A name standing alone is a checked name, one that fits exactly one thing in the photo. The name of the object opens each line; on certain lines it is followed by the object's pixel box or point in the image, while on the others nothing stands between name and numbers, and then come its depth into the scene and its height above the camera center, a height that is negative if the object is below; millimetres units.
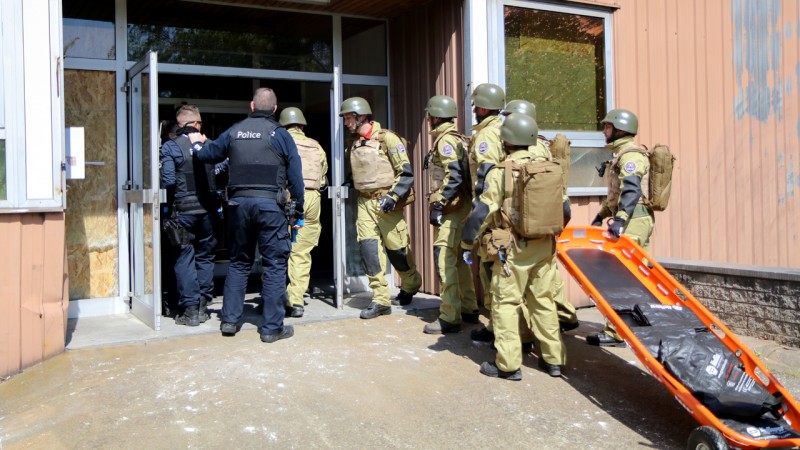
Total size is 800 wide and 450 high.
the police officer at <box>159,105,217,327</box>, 6297 +206
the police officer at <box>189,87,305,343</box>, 5844 +215
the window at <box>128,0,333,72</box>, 7246 +2107
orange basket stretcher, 3629 -569
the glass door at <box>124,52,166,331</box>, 5941 +324
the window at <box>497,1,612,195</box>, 7492 +1684
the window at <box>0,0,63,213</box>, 5082 +911
